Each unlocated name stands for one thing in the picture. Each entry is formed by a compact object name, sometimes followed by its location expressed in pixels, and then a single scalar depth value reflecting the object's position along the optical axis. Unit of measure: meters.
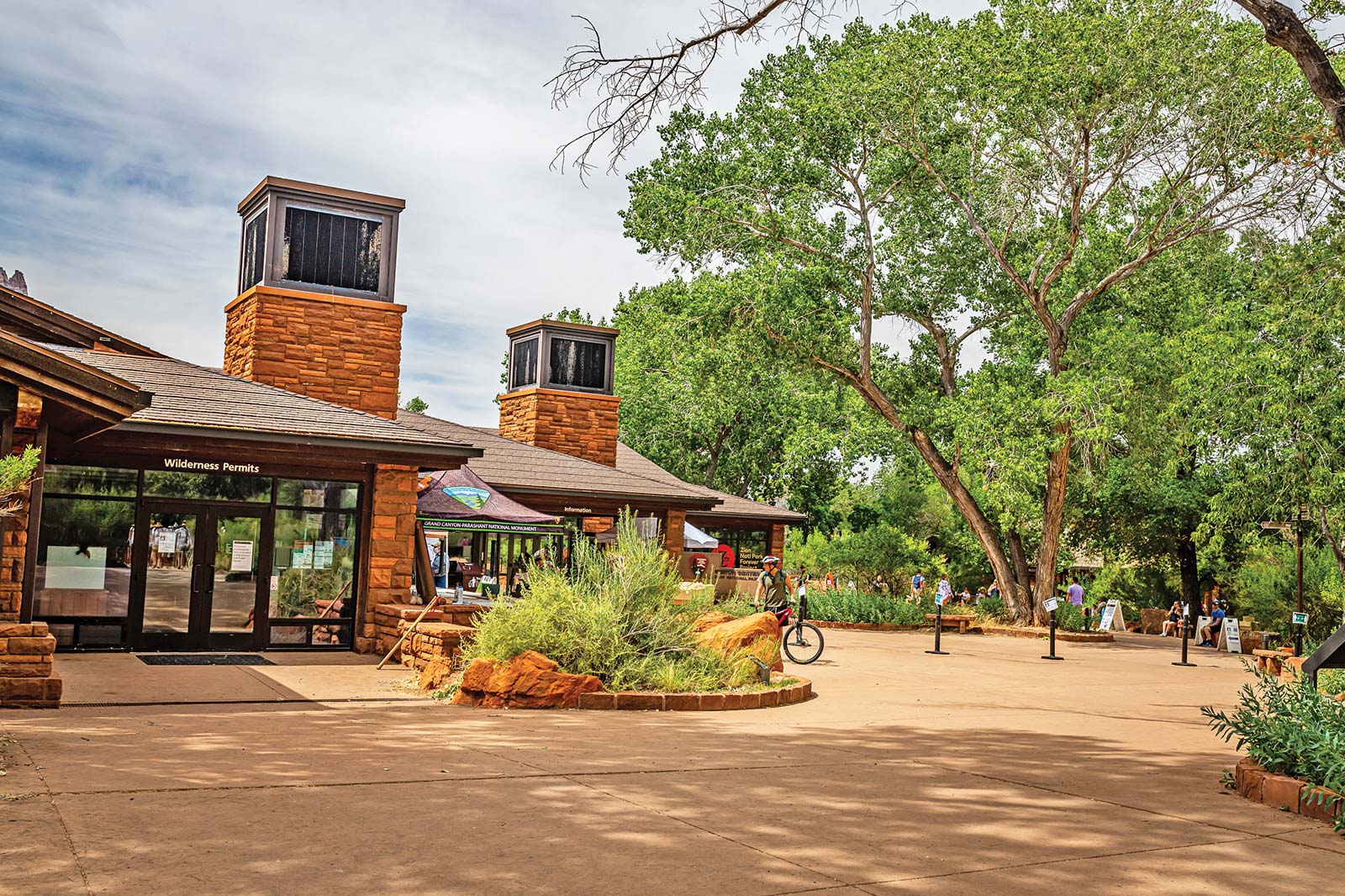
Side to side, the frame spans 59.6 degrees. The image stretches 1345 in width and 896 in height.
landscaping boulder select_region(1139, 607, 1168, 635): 37.94
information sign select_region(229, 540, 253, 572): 15.47
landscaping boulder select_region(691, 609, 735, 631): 13.89
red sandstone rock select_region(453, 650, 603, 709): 10.98
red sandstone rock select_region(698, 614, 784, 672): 13.21
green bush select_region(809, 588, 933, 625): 27.53
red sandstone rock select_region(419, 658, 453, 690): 12.20
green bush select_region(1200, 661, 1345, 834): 6.86
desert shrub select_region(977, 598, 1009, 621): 29.67
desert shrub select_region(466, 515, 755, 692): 11.72
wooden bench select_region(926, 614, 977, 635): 28.12
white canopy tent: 27.34
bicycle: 17.45
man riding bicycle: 17.36
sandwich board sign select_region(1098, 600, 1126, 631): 32.56
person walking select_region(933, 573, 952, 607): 32.09
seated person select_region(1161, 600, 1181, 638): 34.22
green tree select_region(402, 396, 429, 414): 77.19
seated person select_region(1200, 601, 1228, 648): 29.29
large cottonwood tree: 24.42
